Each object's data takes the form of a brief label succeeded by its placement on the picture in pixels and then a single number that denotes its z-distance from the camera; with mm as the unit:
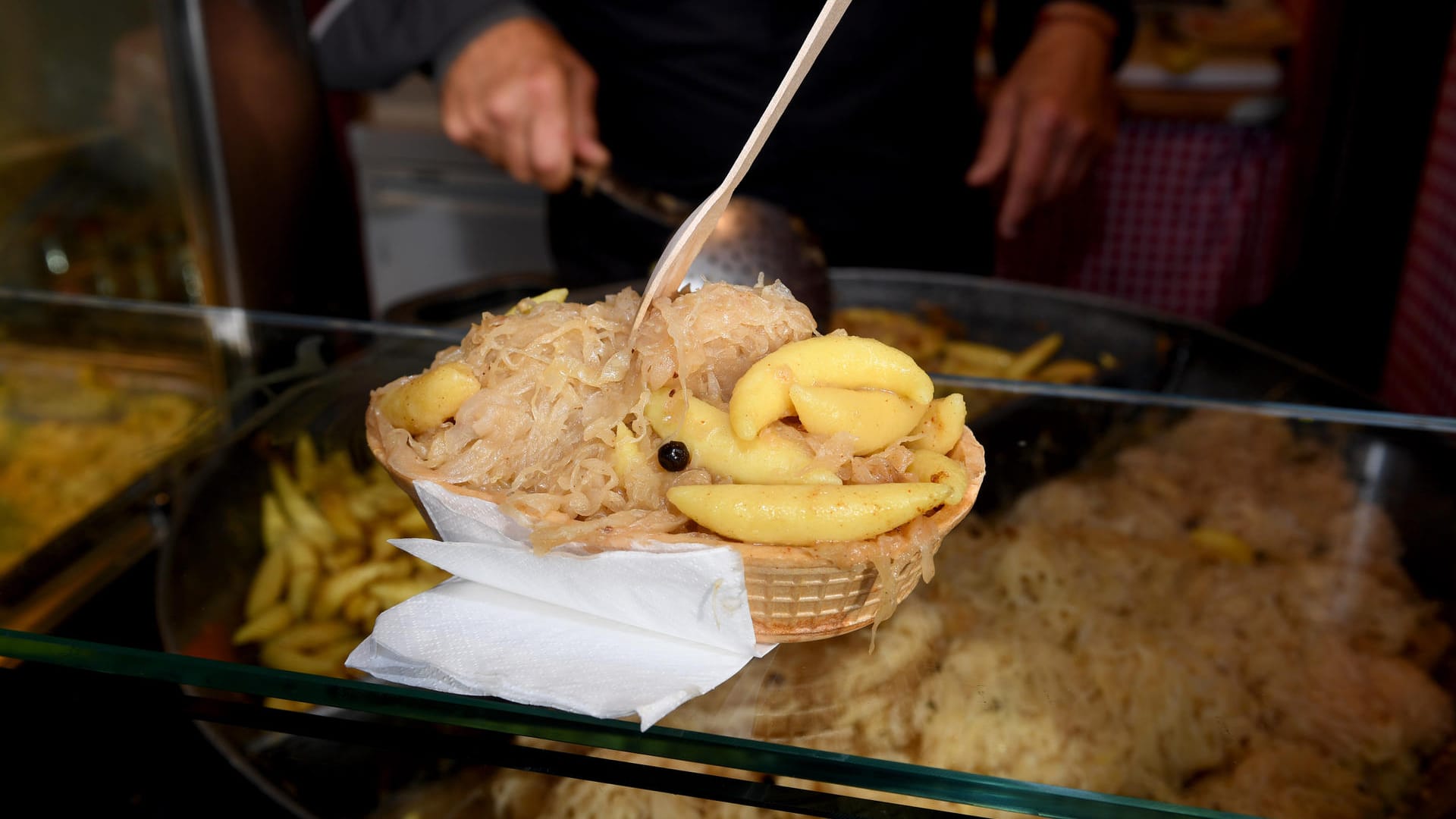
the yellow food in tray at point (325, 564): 692
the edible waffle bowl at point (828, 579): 567
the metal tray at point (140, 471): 774
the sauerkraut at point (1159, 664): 635
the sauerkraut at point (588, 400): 629
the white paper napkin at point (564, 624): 566
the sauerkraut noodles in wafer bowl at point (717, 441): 575
